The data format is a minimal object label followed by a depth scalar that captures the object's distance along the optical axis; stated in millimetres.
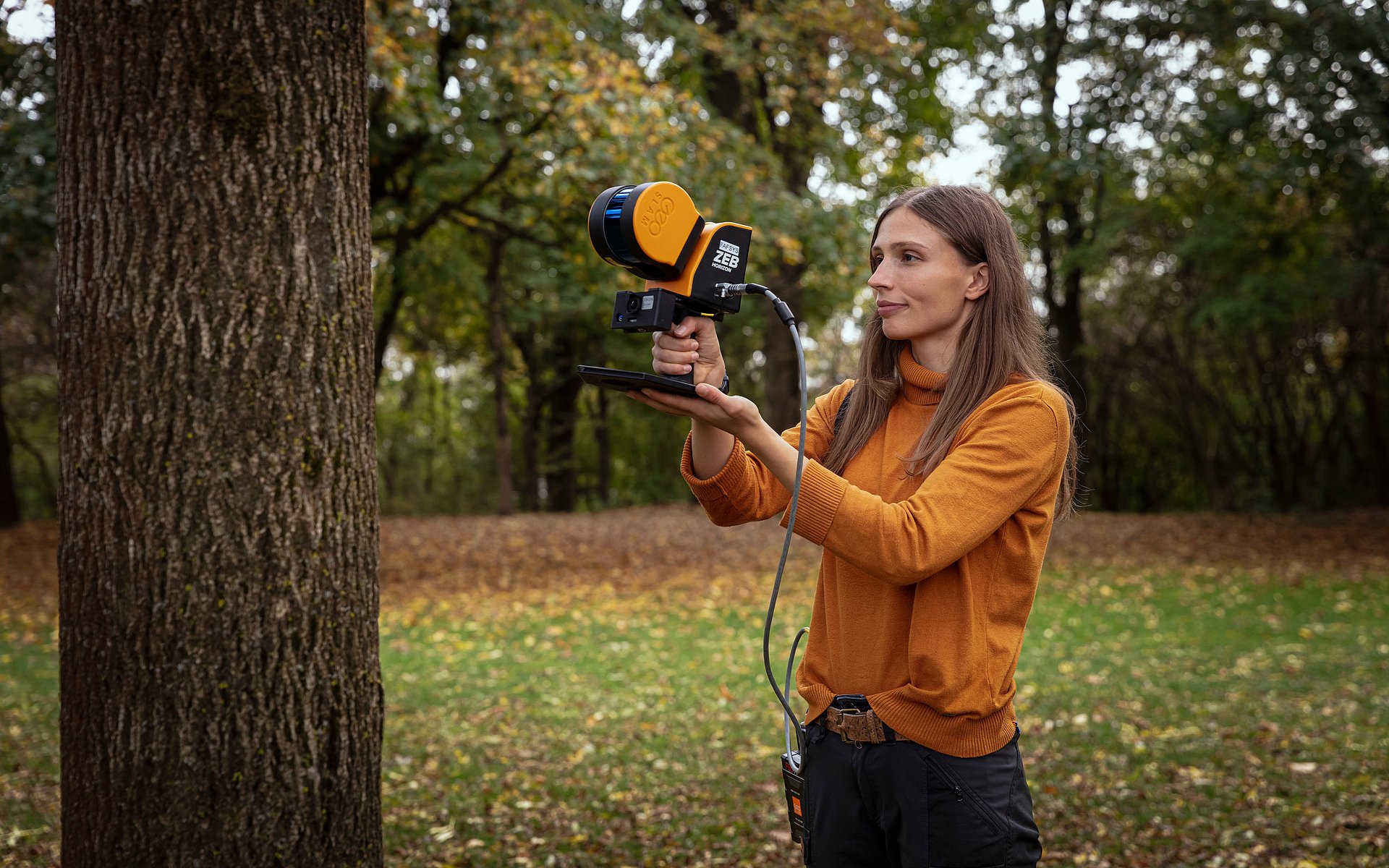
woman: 1882
